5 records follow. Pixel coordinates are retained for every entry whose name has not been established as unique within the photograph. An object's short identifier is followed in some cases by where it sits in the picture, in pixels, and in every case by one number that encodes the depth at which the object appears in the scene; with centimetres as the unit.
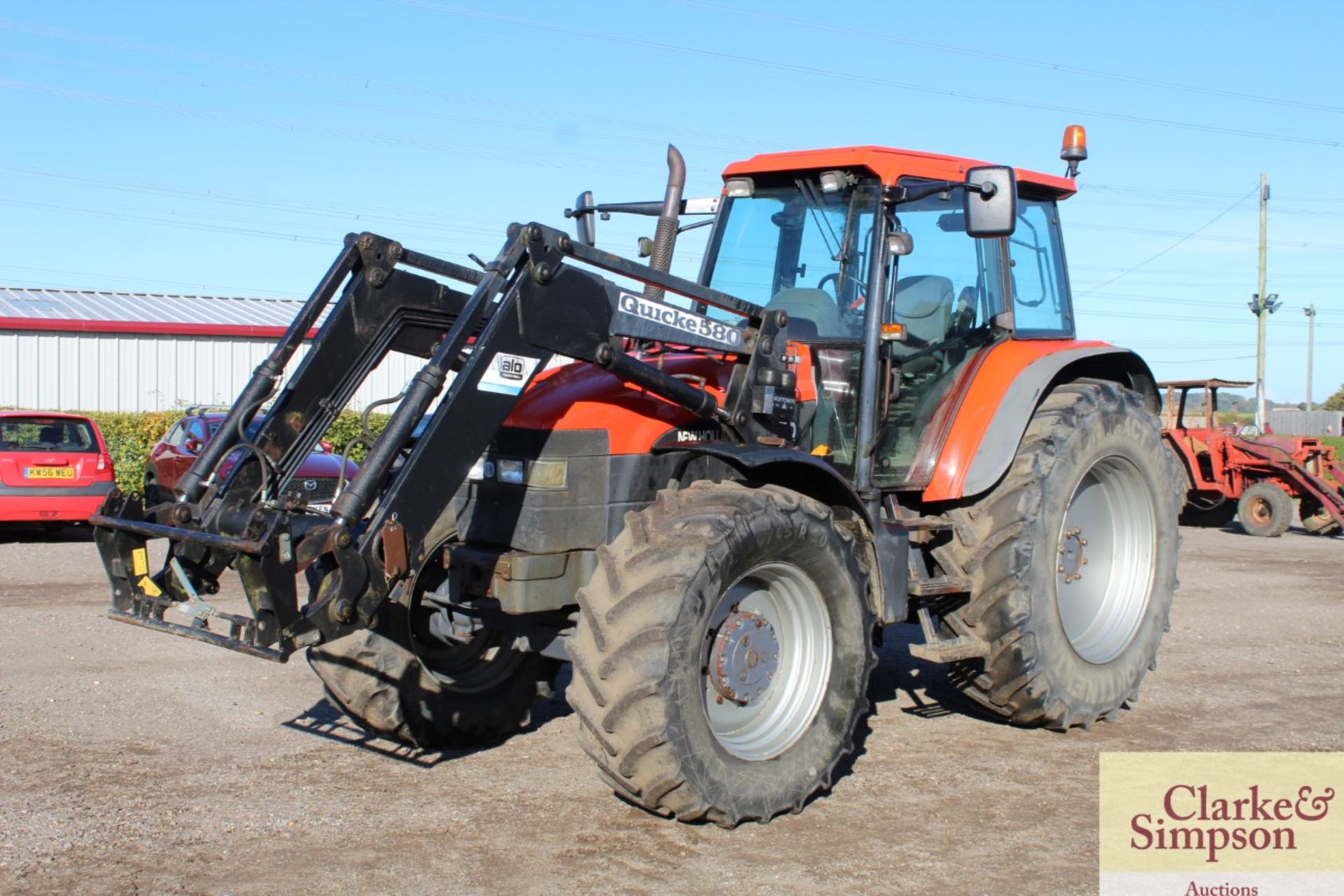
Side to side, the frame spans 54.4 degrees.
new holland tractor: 456
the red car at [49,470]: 1464
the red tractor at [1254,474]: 1844
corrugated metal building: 2494
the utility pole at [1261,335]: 3703
